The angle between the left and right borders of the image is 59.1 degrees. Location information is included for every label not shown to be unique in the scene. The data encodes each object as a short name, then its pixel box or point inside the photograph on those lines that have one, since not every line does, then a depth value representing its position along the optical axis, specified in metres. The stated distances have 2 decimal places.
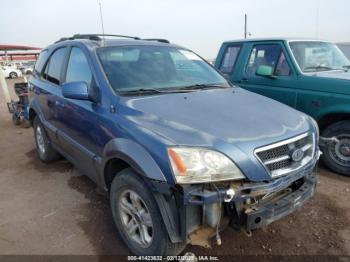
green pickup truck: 4.25
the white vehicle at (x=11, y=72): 31.18
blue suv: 2.13
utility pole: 19.53
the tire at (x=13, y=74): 31.68
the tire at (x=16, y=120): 8.17
